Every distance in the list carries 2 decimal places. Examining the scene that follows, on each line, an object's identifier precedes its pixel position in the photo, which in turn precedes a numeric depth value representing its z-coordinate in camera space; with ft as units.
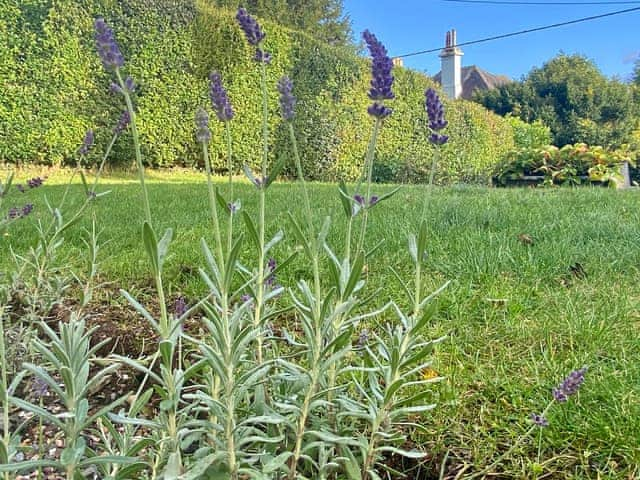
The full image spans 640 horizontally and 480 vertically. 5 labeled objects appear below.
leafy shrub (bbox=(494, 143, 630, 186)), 27.55
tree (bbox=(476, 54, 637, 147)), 69.77
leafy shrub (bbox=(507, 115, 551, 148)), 54.08
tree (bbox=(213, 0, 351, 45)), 72.23
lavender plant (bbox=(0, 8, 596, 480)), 2.34
